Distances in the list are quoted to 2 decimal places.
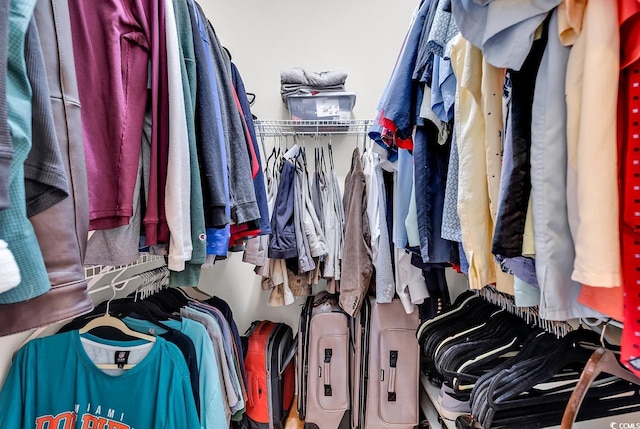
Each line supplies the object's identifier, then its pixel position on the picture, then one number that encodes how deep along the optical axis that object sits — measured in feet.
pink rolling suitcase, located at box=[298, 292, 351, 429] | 5.79
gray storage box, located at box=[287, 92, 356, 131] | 5.85
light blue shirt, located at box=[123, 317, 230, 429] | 3.95
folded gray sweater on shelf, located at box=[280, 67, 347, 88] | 5.91
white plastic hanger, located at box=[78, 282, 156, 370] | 3.68
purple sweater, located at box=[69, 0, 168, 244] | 2.27
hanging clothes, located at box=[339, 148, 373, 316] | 5.48
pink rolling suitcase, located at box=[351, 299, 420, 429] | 5.64
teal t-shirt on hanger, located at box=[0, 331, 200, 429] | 3.44
